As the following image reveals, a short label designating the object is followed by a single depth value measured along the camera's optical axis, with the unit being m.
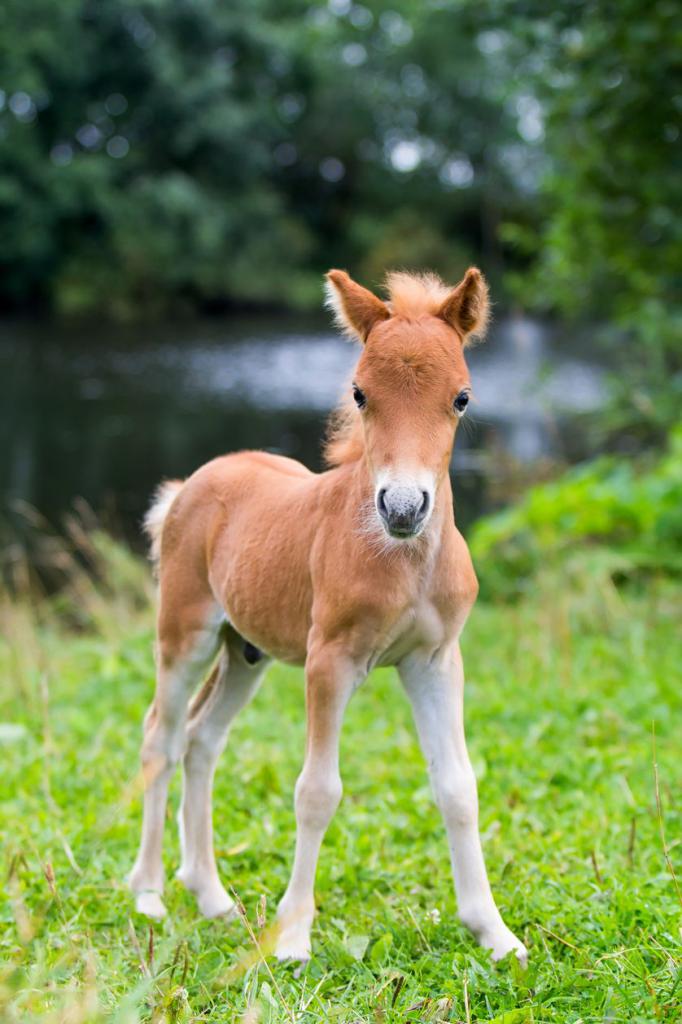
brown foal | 6.01
